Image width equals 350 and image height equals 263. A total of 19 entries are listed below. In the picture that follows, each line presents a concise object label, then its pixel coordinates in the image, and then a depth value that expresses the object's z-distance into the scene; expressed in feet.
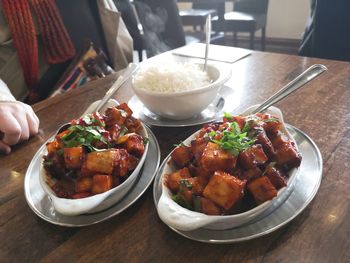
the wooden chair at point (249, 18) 9.78
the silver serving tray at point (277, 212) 1.32
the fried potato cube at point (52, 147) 1.78
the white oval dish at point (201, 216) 1.22
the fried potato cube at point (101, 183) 1.54
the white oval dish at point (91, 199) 1.34
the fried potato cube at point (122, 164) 1.63
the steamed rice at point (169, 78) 2.41
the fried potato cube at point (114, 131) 1.90
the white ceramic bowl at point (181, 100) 2.20
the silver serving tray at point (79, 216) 1.54
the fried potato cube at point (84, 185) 1.59
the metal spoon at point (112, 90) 2.48
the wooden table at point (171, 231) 1.30
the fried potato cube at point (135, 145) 1.79
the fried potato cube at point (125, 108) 2.14
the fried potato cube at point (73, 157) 1.64
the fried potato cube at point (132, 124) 2.08
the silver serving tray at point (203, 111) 2.37
